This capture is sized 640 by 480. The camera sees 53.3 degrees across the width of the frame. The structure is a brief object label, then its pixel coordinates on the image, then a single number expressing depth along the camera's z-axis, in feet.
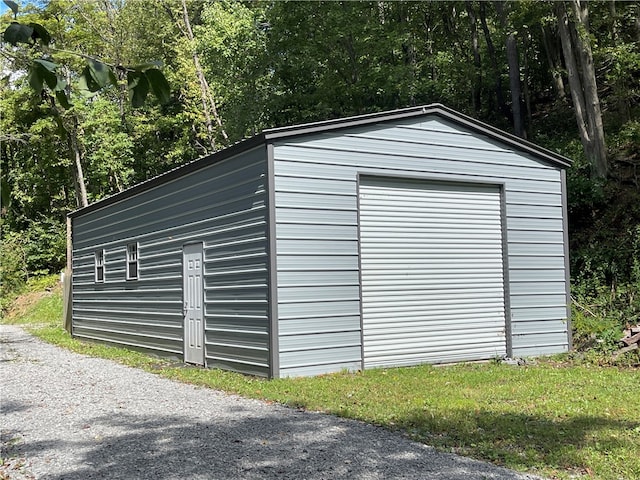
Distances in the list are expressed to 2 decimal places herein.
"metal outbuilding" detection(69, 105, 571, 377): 29.66
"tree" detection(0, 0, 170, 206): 6.08
